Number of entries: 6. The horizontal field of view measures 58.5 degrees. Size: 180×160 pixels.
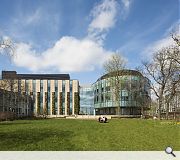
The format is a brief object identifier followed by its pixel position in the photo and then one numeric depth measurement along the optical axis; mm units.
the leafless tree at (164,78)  28147
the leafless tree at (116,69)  35908
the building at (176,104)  38340
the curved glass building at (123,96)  37074
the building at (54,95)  64622
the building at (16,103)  44146
